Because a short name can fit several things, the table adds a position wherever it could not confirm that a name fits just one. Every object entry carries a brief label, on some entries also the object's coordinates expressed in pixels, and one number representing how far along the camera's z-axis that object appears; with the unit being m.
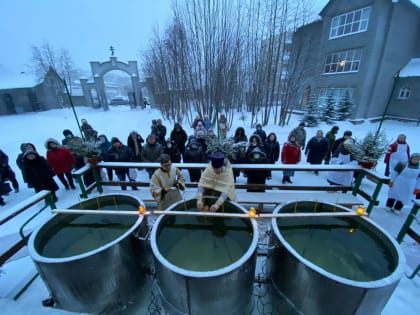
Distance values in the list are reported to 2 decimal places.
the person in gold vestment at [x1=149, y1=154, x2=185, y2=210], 2.78
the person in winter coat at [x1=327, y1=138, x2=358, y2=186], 4.54
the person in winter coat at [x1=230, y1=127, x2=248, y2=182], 4.24
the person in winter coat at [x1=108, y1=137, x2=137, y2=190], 4.98
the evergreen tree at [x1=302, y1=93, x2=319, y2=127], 14.08
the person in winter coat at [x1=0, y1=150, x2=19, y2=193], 4.89
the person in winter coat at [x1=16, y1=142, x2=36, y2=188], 4.48
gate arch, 23.81
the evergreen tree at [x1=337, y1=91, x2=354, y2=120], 14.34
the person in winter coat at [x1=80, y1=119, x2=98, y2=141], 6.58
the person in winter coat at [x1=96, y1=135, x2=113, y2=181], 5.22
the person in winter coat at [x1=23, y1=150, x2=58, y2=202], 4.21
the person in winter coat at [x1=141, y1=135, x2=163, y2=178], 4.89
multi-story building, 12.57
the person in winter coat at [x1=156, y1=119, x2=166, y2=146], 7.11
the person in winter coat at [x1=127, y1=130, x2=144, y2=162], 5.92
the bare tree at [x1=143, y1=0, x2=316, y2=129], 9.87
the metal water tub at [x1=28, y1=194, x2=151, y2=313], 1.74
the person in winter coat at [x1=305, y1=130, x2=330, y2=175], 5.62
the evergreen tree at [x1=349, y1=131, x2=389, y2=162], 3.28
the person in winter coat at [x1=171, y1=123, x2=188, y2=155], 6.47
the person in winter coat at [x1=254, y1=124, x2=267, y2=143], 6.35
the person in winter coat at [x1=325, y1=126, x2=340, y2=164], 6.27
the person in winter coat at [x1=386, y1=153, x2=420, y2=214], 3.67
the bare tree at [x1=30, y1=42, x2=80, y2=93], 24.97
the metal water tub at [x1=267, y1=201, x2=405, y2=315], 1.52
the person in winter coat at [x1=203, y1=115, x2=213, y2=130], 8.15
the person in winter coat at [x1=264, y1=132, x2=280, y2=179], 5.48
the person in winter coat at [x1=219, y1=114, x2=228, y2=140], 6.34
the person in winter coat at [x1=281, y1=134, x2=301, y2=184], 5.16
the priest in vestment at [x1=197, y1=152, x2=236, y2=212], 2.44
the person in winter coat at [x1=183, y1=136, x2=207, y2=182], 4.93
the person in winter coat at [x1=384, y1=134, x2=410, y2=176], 4.81
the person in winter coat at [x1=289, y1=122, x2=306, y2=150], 6.69
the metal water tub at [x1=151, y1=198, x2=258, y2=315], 1.61
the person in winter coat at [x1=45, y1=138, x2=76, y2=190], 4.76
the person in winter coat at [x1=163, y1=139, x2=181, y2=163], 5.63
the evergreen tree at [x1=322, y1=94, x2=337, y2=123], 14.70
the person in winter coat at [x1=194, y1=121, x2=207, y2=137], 6.11
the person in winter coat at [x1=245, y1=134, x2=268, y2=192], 4.22
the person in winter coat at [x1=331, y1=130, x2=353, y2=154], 5.22
